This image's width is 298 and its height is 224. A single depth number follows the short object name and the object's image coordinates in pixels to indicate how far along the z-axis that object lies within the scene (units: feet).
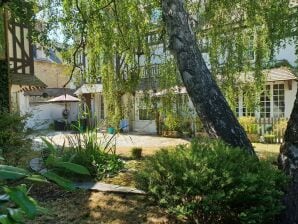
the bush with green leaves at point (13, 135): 15.84
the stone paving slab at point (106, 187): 11.90
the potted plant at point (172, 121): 21.00
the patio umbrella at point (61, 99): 51.32
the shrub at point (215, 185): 7.77
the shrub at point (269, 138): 34.07
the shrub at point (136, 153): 19.44
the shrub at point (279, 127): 33.73
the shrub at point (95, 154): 14.21
